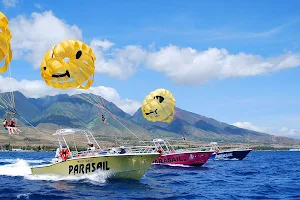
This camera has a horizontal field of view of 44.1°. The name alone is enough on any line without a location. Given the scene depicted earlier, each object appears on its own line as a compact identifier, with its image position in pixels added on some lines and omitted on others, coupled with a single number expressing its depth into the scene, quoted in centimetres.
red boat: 4569
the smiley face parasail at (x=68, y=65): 2880
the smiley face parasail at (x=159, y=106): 4419
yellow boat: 2727
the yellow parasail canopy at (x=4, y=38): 2195
